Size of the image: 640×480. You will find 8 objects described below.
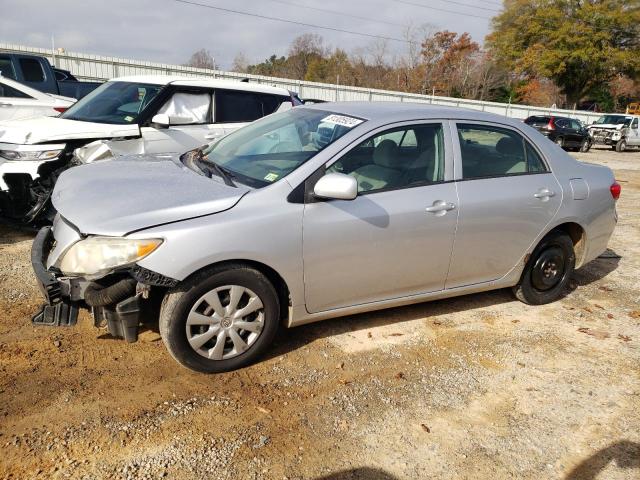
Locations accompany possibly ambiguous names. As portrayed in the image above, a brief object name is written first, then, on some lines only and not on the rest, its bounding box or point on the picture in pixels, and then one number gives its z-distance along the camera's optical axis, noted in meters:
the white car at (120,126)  5.23
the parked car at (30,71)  10.20
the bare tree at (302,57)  59.28
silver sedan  3.02
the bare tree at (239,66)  60.83
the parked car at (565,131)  23.00
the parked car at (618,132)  25.52
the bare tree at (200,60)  55.21
